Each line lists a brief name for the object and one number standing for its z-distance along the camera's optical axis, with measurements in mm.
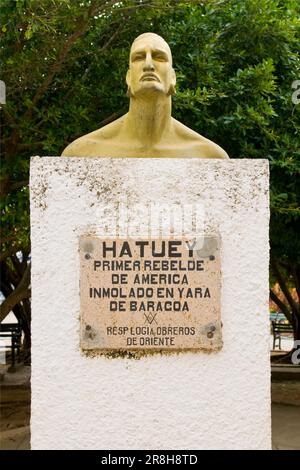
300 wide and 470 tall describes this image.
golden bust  3562
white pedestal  3064
